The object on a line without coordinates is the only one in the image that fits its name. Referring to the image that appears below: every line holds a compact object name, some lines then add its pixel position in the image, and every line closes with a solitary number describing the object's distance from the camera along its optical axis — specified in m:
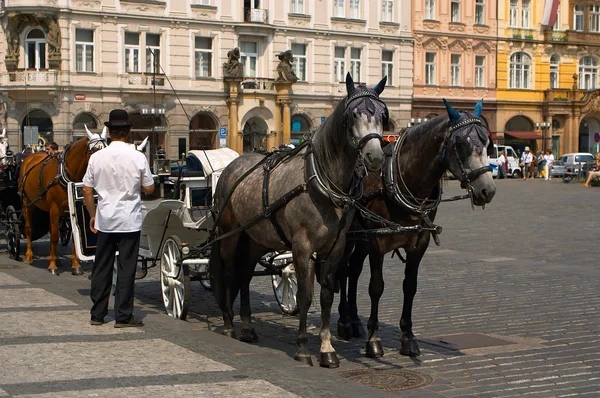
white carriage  10.10
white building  42.44
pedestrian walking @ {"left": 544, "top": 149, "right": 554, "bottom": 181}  51.25
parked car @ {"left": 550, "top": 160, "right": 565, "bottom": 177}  52.12
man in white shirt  8.77
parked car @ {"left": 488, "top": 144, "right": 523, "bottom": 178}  54.16
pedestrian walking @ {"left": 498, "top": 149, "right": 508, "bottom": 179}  52.38
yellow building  58.50
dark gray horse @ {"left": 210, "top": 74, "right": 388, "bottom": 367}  7.29
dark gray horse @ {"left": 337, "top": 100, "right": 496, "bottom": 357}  7.75
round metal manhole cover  6.99
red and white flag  58.78
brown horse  13.31
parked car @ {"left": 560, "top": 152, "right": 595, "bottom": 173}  50.97
